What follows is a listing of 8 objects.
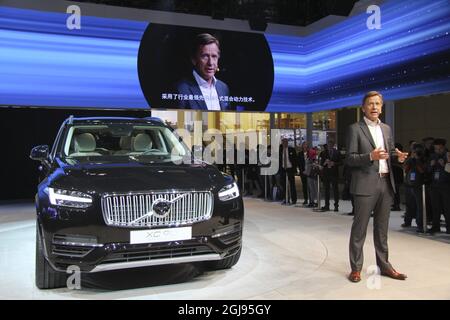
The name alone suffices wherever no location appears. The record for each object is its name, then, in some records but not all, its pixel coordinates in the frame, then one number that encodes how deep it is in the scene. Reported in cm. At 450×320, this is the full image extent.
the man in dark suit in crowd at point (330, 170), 909
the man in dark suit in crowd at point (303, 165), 1023
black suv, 349
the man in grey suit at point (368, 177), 418
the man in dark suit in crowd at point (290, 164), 1040
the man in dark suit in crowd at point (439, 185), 629
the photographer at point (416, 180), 665
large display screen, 870
